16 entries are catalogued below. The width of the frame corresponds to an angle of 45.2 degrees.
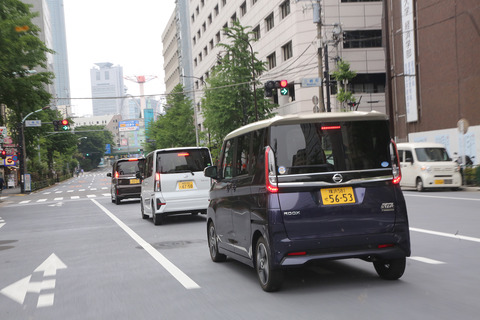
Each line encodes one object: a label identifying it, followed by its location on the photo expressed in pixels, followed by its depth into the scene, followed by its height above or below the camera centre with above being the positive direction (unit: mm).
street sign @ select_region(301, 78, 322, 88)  27994 +3069
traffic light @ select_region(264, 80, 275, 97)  27281 +2856
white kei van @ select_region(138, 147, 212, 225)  14586 -737
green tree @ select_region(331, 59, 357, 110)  39469 +4620
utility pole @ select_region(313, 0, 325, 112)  29406 +6224
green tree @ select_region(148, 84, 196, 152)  72375 +3657
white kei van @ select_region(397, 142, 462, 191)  22594 -1160
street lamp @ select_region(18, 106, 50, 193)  48531 +95
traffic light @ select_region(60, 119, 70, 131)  43906 +2741
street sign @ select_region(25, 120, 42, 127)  46562 +3045
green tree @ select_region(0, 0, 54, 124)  24656 +4514
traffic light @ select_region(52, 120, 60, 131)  47838 +2851
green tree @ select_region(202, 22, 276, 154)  41469 +4115
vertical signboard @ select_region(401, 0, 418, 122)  32938 +4573
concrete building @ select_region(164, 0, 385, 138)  43594 +7895
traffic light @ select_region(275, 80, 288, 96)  27172 +2911
